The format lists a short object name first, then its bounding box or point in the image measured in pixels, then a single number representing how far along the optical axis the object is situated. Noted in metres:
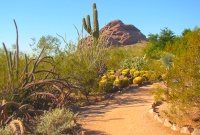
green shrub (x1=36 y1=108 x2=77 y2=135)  5.27
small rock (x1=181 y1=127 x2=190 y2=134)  5.68
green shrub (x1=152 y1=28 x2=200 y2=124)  5.66
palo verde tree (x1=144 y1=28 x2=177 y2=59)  24.81
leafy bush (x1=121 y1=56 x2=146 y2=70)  15.32
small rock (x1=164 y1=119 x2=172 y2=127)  6.13
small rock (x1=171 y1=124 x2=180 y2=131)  5.88
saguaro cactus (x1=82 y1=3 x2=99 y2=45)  18.62
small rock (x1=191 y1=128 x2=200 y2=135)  5.49
